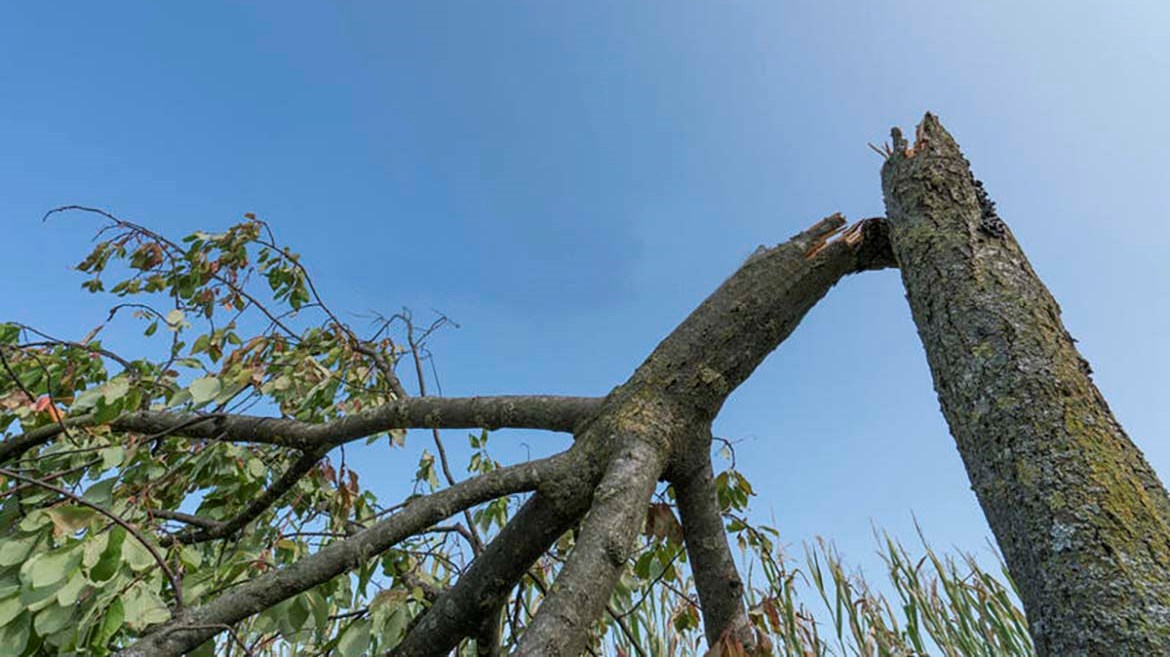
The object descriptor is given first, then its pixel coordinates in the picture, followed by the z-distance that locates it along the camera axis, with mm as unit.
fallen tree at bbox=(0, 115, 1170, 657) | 907
